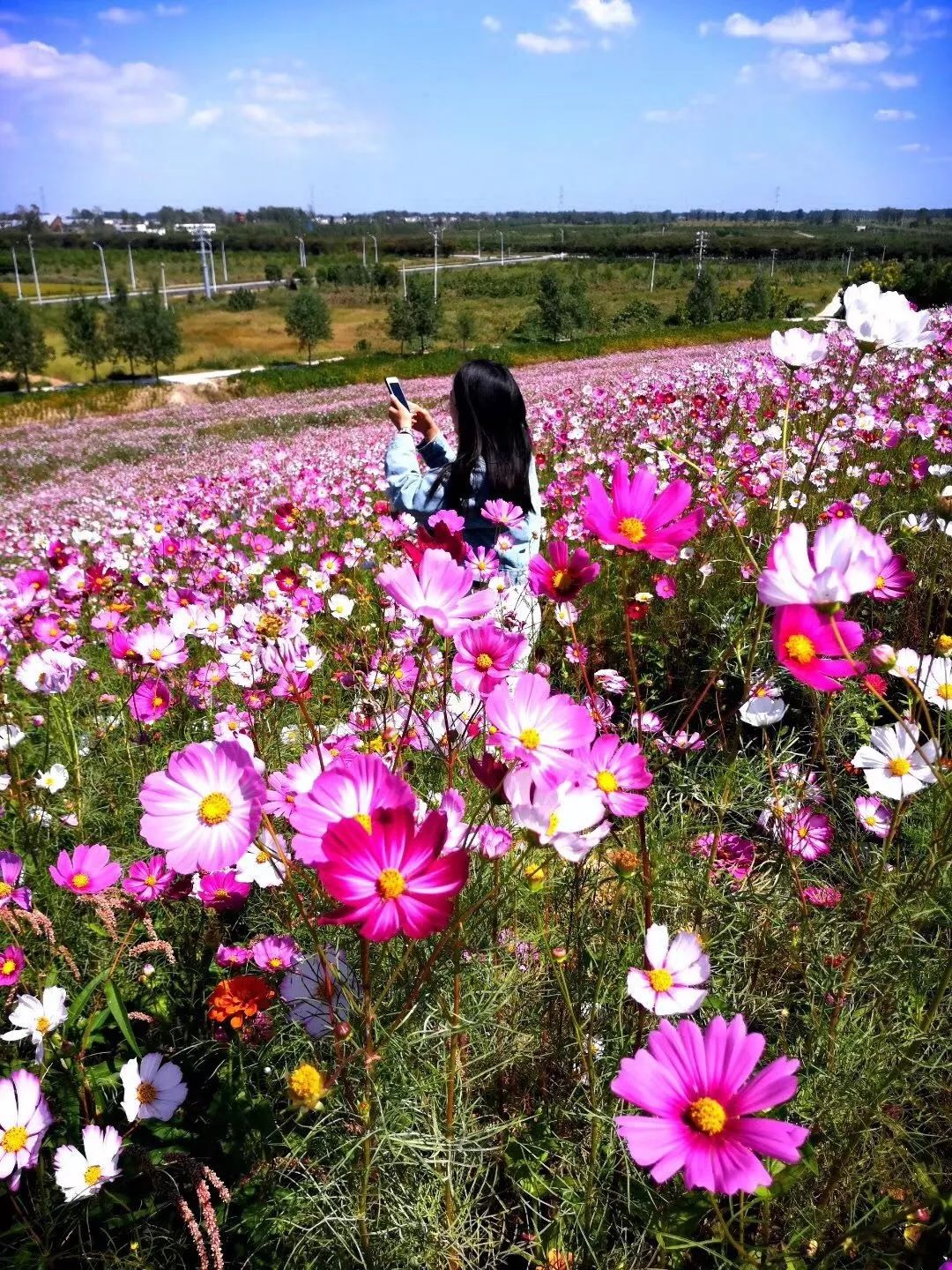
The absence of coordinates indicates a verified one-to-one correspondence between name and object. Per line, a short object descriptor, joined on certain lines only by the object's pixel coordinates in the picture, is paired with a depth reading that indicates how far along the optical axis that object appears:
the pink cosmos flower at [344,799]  0.62
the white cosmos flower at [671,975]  0.82
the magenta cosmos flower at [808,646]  0.68
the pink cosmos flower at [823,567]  0.63
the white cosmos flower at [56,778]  1.61
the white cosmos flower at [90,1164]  0.95
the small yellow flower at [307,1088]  0.59
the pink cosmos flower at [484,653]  0.86
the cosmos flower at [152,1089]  1.01
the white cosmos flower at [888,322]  1.10
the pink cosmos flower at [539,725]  0.75
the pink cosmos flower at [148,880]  1.22
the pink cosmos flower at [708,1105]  0.60
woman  2.52
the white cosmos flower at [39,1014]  0.99
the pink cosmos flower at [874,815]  1.42
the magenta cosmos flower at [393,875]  0.58
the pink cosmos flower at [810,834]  1.34
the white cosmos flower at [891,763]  1.11
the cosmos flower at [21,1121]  0.91
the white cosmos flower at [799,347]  1.17
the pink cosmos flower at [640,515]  0.87
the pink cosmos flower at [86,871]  1.12
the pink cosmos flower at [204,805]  0.70
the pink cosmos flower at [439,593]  0.75
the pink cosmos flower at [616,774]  0.84
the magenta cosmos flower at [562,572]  0.86
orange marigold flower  0.99
